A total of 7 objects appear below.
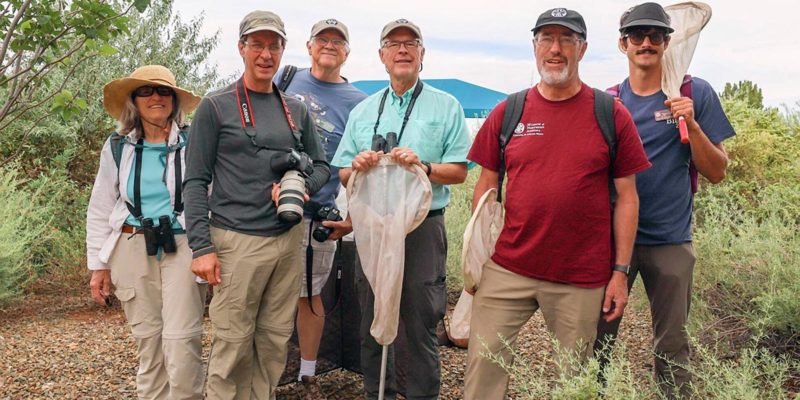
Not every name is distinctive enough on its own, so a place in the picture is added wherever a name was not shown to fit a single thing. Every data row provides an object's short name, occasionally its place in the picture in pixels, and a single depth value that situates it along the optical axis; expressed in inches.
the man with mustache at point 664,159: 146.6
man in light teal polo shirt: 161.8
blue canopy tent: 578.6
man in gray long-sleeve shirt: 148.7
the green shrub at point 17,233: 302.0
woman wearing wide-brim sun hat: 156.3
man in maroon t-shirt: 133.8
